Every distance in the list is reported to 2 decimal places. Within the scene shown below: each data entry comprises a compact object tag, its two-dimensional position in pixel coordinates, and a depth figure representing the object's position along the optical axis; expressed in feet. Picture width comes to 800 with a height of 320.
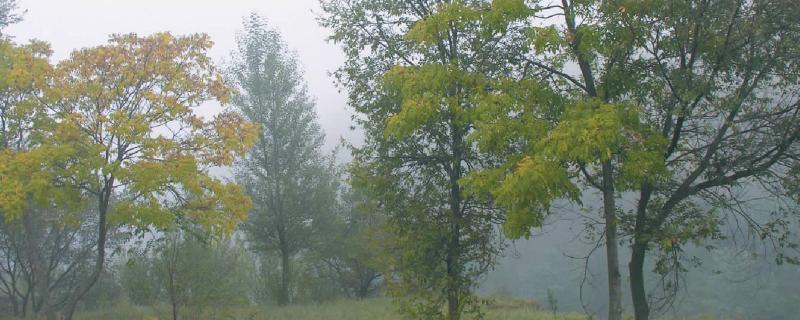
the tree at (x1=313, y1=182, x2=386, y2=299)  88.89
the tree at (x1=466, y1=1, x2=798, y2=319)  25.34
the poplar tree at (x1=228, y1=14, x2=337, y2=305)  81.92
